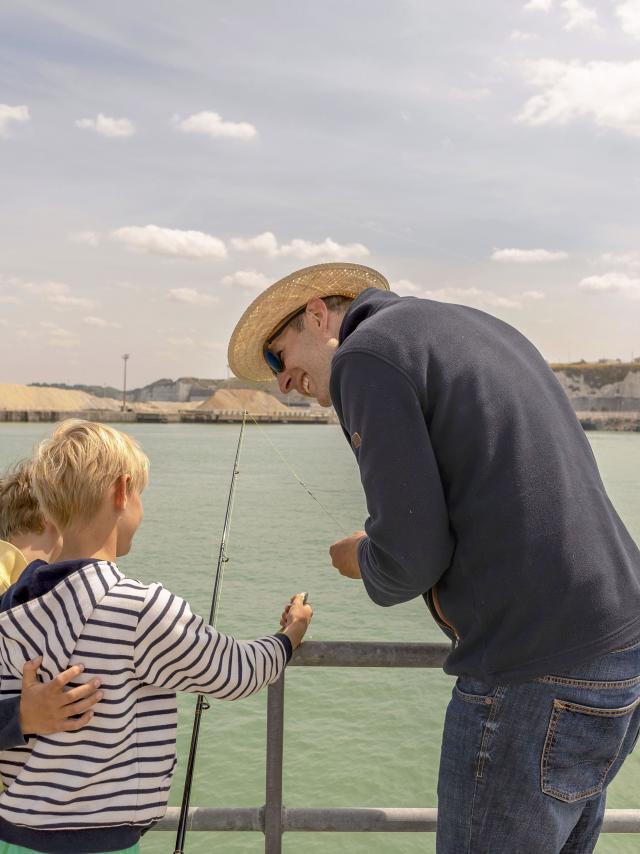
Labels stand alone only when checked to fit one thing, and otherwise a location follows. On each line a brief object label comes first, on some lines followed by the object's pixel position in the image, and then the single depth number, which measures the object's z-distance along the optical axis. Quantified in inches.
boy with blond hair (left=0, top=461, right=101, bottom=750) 56.8
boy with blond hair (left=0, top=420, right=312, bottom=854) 58.1
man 54.8
